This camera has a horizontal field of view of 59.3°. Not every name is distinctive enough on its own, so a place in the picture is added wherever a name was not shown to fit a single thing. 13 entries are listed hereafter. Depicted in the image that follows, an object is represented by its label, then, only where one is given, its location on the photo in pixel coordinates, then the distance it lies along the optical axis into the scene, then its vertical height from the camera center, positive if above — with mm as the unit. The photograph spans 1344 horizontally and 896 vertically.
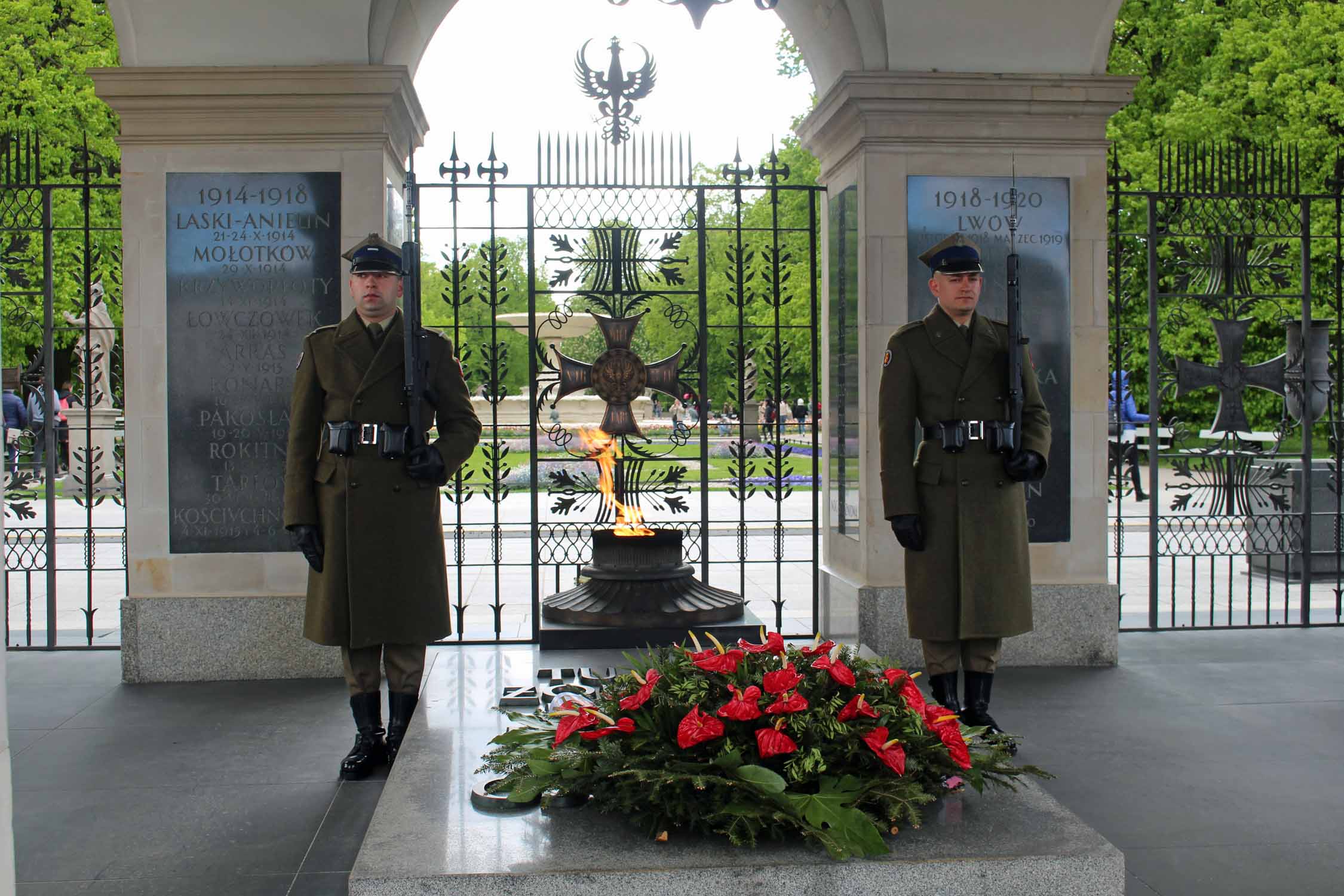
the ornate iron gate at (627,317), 6820 +688
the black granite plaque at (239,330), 6219 +548
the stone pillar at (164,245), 6172 +959
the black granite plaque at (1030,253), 6457 +990
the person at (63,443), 16453 -140
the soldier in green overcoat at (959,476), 4832 -177
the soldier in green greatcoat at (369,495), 4551 -240
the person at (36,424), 8305 +73
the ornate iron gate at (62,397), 6844 +310
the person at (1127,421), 7398 +145
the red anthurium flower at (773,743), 2906 -766
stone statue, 7055 +674
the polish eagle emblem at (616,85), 7125 +2111
